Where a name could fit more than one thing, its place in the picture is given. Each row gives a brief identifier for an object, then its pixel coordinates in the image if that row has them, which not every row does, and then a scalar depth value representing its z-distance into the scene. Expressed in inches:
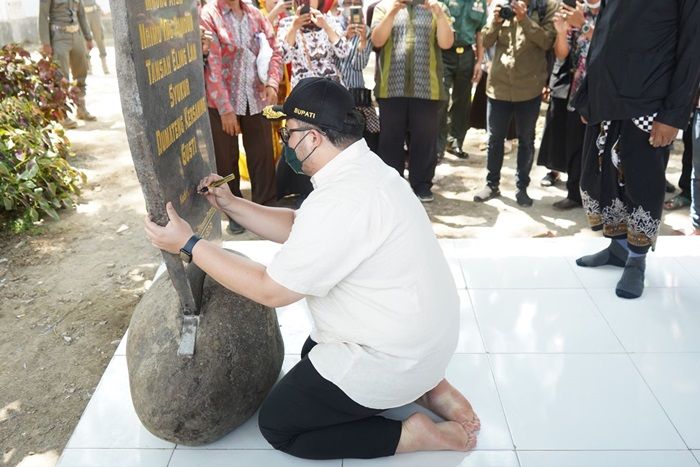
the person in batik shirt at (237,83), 169.2
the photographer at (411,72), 186.5
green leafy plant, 187.5
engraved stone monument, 78.5
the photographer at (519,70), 183.5
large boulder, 87.5
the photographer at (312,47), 183.6
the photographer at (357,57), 186.5
